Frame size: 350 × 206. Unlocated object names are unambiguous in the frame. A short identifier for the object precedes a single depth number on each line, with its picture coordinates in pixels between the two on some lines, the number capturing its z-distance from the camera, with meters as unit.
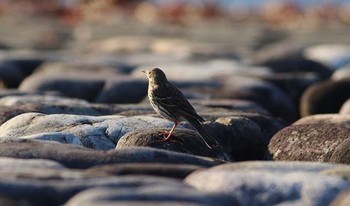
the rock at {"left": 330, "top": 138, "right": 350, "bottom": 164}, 13.86
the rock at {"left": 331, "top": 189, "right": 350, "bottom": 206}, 9.62
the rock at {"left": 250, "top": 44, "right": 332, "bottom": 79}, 30.16
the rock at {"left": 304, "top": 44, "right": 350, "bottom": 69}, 30.98
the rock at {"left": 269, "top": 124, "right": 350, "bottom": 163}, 14.62
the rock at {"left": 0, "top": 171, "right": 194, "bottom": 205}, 10.05
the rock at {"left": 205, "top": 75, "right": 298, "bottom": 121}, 22.45
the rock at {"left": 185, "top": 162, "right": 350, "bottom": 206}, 10.55
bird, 14.70
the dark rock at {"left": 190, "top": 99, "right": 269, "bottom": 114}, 19.38
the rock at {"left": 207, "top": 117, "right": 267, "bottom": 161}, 15.91
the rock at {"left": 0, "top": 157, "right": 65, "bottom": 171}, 11.30
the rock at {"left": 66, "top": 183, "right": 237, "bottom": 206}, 9.37
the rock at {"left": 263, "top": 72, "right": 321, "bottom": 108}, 25.09
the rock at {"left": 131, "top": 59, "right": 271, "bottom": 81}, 25.63
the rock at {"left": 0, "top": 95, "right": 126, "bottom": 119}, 17.40
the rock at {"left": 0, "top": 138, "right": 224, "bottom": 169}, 11.89
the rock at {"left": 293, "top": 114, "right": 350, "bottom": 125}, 16.80
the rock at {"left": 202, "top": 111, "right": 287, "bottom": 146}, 16.50
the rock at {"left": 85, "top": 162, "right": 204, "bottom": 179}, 11.00
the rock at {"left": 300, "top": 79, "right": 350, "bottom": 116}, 22.56
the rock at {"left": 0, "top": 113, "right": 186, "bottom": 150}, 14.42
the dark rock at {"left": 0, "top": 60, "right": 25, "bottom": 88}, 26.59
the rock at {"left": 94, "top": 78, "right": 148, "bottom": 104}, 22.33
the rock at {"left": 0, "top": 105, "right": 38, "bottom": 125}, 16.56
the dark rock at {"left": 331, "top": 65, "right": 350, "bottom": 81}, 27.82
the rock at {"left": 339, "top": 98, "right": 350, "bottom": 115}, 20.58
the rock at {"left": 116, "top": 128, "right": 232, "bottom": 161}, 13.88
